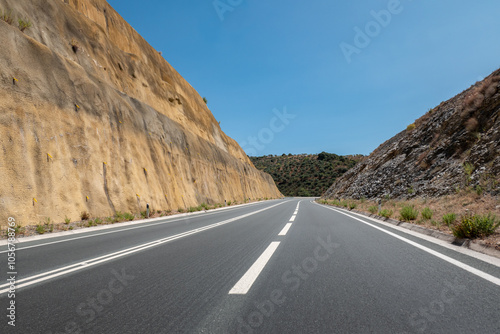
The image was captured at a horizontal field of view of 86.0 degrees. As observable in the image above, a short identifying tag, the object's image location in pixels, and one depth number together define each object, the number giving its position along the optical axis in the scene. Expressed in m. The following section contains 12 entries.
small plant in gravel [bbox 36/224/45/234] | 8.92
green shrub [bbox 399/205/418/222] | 9.88
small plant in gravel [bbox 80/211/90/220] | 11.96
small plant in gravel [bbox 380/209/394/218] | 11.63
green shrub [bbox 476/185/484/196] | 10.59
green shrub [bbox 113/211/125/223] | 12.86
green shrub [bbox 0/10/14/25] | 13.46
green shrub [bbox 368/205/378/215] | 14.42
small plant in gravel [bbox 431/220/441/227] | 7.96
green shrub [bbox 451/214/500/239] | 5.74
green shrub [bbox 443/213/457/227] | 7.47
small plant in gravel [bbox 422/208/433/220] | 9.32
